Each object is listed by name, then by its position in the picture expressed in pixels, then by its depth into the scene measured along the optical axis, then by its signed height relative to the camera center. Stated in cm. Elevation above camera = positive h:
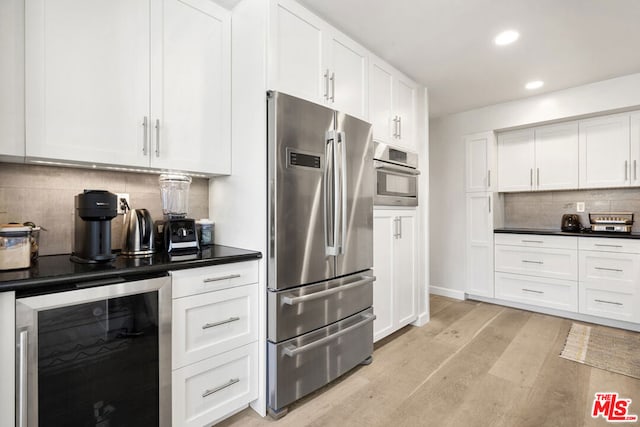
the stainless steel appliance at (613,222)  322 -7
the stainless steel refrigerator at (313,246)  175 -20
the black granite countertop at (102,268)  111 -23
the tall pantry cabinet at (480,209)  391 +8
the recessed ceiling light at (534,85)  320 +140
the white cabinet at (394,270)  260 -50
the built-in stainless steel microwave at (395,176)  259 +36
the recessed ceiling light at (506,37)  231 +139
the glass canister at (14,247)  125 -14
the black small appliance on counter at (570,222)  355 -9
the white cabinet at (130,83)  140 +70
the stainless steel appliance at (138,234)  170 -11
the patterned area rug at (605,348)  235 -116
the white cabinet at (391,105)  256 +100
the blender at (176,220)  178 -3
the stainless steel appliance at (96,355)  111 -58
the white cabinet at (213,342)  149 -67
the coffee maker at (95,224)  144 -5
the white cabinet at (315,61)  182 +104
